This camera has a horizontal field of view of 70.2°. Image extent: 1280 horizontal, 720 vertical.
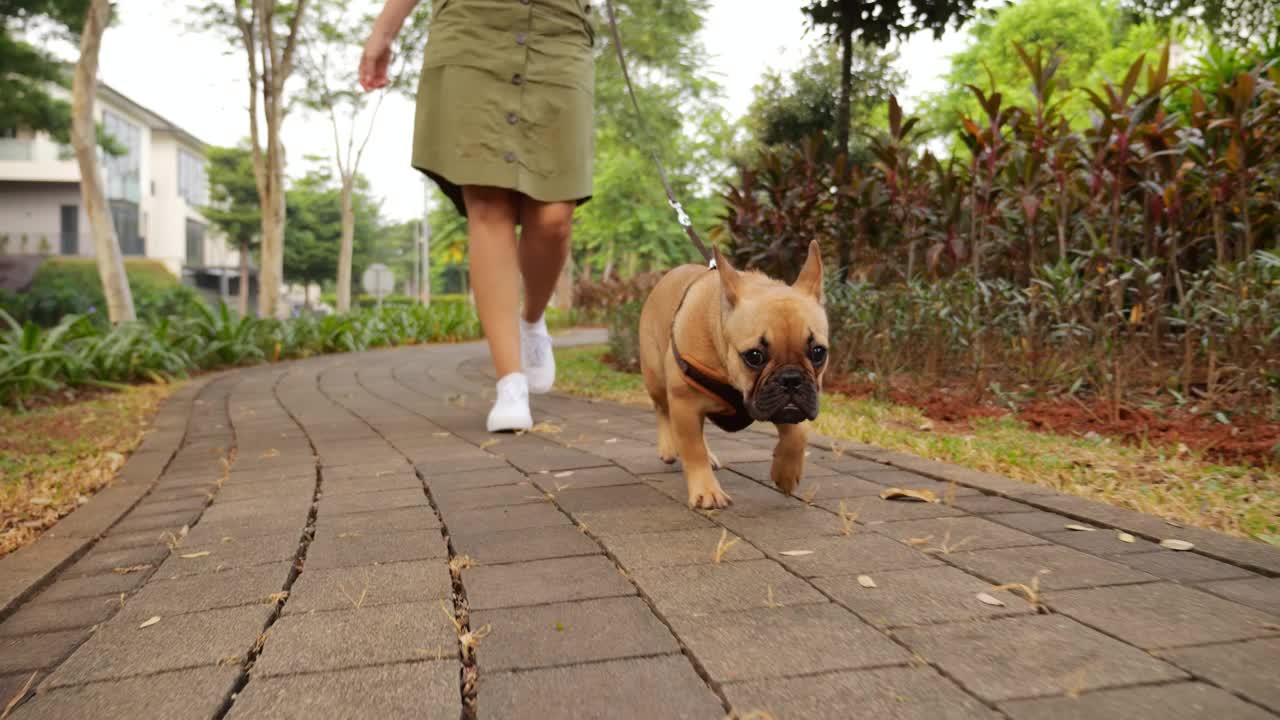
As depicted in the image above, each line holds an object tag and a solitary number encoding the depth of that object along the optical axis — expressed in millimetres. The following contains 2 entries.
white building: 39875
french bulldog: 2580
